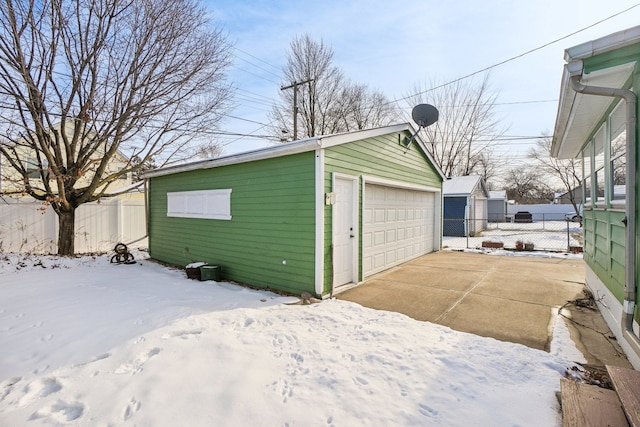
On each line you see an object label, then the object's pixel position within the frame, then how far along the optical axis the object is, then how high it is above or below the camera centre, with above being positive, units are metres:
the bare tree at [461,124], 20.89 +6.43
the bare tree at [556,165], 17.55 +2.80
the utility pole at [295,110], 15.51 +5.24
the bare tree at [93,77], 7.80 +3.81
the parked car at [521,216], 27.28 -0.45
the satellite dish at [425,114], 7.20 +2.29
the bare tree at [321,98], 18.58 +7.58
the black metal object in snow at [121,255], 8.19 -1.22
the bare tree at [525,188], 40.16 +3.15
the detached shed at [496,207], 27.31 +0.38
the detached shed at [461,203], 16.17 +0.44
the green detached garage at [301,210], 5.12 +0.02
